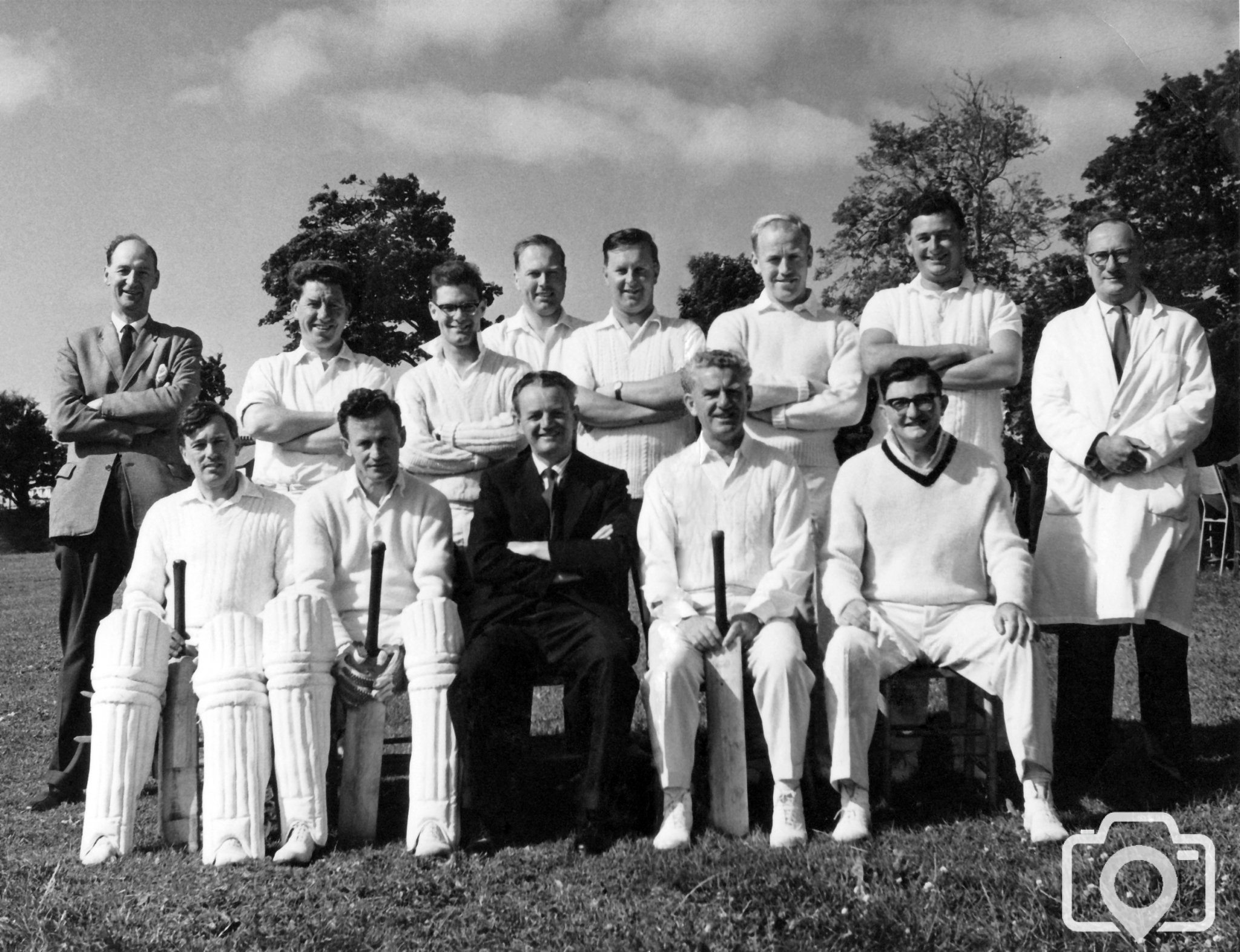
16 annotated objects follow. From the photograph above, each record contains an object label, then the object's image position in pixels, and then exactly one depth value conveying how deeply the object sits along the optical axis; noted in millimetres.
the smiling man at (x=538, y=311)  6219
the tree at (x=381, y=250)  15391
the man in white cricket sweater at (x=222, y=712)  4648
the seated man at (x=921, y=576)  4703
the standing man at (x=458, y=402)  5688
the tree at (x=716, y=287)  20906
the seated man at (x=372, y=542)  4934
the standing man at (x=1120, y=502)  5262
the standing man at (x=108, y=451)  5812
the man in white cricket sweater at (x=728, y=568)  4676
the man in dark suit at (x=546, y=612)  4738
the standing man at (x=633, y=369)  5711
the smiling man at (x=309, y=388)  5848
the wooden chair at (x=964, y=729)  4867
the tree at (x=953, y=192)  18203
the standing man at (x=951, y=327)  5531
